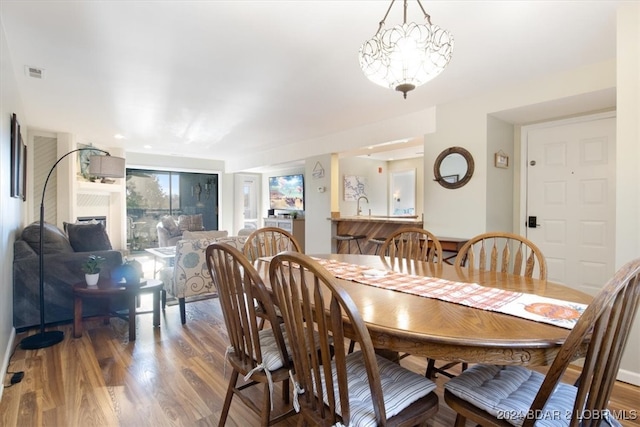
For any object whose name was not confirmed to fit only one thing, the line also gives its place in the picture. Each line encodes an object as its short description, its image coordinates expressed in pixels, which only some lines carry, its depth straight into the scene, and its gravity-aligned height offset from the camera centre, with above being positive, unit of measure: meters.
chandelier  1.60 +0.79
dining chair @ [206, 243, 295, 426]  1.29 -0.50
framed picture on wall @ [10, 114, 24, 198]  2.58 +0.42
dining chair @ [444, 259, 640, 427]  0.83 -0.53
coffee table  2.82 -0.74
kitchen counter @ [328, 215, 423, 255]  4.67 -0.28
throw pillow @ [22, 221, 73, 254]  3.13 -0.31
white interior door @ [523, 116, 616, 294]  3.33 +0.13
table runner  1.12 -0.36
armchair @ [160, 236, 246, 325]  3.16 -0.62
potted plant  2.93 -0.55
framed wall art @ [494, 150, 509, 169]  3.69 +0.58
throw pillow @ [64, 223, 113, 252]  3.41 -0.30
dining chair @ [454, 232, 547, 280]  1.78 -0.29
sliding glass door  7.71 +0.25
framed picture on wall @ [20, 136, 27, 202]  3.23 +0.38
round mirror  3.74 +0.50
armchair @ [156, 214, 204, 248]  6.70 -0.39
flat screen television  8.18 +0.45
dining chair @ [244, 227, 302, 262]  2.62 -0.29
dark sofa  2.92 -0.58
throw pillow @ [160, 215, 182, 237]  6.84 -0.37
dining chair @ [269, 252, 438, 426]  0.94 -0.58
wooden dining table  0.93 -0.37
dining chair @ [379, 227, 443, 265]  2.32 -0.28
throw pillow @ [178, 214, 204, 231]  7.27 -0.30
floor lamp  2.61 -1.07
